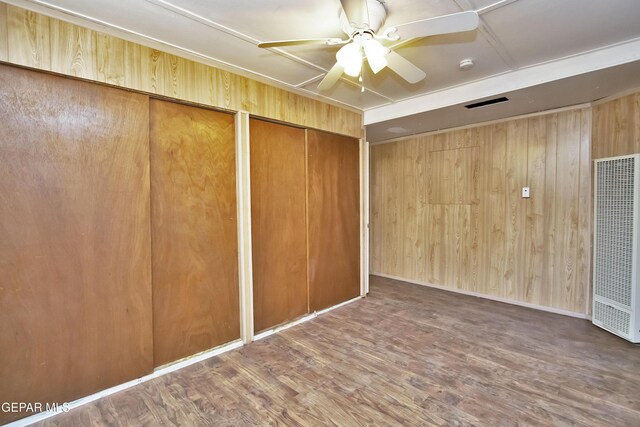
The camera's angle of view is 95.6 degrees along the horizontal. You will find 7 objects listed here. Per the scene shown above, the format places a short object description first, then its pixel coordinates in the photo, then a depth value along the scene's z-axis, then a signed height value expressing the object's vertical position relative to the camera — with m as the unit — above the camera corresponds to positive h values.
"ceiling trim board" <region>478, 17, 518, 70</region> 1.87 +1.16
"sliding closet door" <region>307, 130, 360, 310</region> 3.19 -0.14
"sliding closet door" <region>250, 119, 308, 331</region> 2.70 -0.15
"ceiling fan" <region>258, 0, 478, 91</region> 1.38 +0.90
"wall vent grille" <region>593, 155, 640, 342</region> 2.43 -0.38
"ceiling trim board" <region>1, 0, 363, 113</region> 1.60 +1.13
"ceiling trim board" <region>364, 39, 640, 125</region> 2.10 +1.10
